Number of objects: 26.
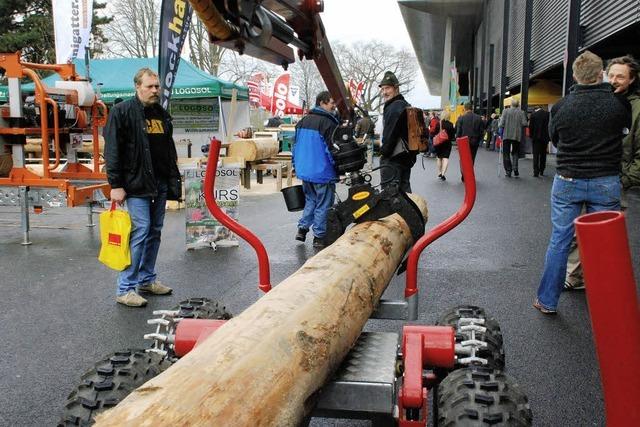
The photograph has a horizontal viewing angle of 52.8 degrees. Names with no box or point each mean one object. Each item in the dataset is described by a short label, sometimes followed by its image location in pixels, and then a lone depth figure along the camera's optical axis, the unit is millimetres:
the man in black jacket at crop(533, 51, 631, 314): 4684
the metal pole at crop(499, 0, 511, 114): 28609
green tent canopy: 14461
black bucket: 5195
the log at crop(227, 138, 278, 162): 14555
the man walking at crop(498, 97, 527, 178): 15648
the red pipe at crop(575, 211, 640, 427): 1359
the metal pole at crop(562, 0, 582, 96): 15031
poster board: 8039
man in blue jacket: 7609
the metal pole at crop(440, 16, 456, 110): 46594
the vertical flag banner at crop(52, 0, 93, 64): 11312
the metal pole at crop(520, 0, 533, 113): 22078
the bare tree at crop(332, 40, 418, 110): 77188
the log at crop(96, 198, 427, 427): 1755
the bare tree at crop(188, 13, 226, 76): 45669
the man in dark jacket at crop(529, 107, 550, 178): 15203
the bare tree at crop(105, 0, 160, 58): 48812
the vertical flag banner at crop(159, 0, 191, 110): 7172
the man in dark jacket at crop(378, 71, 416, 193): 7164
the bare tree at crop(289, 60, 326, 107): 69750
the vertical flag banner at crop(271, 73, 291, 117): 26938
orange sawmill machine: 8148
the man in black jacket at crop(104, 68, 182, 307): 5348
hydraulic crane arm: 2486
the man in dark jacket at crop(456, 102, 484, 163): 15500
